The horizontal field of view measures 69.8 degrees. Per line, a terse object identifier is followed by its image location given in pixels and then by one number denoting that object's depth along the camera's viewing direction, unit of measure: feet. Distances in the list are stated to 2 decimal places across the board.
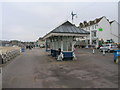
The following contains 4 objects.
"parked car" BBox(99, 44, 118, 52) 53.01
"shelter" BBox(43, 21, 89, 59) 28.59
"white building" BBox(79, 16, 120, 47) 96.50
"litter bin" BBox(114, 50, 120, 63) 24.97
